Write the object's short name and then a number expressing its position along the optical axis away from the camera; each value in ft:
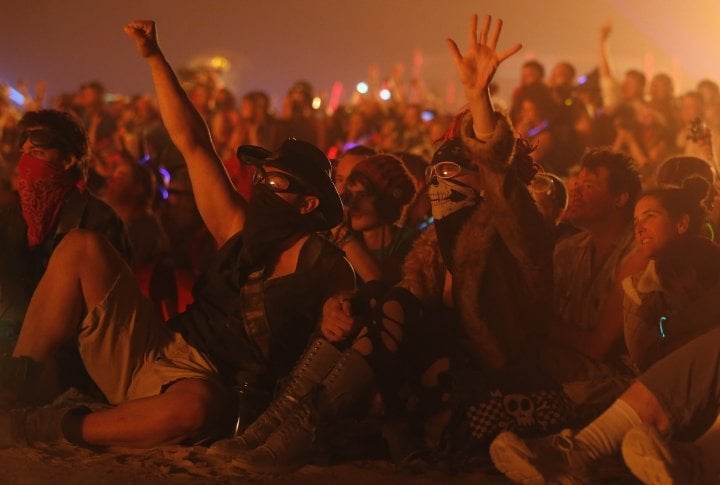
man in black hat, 26.68
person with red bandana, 29.68
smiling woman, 28.27
